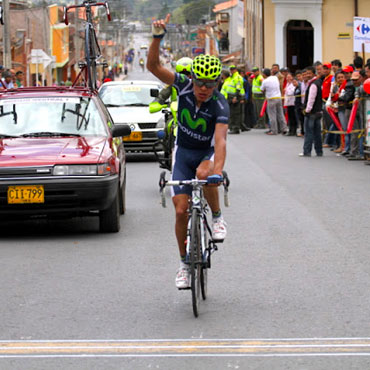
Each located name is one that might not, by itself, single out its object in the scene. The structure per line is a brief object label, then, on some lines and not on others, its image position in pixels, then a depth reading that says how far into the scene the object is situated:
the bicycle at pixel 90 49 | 22.73
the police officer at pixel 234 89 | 28.88
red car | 10.27
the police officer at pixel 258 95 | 31.41
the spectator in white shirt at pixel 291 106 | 27.06
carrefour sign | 24.28
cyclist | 7.30
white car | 19.91
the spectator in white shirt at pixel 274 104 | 28.30
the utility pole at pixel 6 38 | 34.84
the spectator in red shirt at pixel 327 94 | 22.88
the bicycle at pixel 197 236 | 6.91
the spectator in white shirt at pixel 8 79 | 25.92
